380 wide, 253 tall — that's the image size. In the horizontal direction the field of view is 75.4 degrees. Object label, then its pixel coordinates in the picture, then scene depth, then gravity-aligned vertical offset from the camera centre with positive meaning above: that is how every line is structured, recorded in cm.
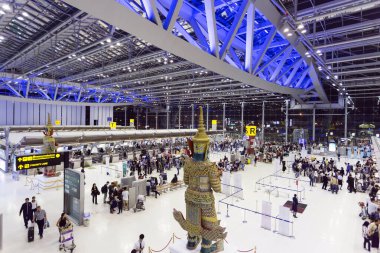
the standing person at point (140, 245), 706 -351
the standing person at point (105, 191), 1228 -334
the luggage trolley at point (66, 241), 770 -370
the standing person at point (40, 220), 862 -341
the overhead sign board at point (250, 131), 2452 -49
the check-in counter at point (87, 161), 2181 -335
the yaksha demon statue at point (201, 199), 607 -187
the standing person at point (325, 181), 1595 -351
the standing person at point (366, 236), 840 -377
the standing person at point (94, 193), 1218 -344
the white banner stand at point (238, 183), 1358 -325
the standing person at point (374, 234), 836 -363
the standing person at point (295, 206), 1118 -364
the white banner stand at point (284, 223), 927 -365
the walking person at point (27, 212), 926 -334
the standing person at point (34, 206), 939 -318
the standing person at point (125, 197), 1146 -341
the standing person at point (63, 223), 799 -330
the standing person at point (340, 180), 1580 -341
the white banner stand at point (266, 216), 973 -356
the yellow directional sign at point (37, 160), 1031 -164
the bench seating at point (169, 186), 1412 -364
